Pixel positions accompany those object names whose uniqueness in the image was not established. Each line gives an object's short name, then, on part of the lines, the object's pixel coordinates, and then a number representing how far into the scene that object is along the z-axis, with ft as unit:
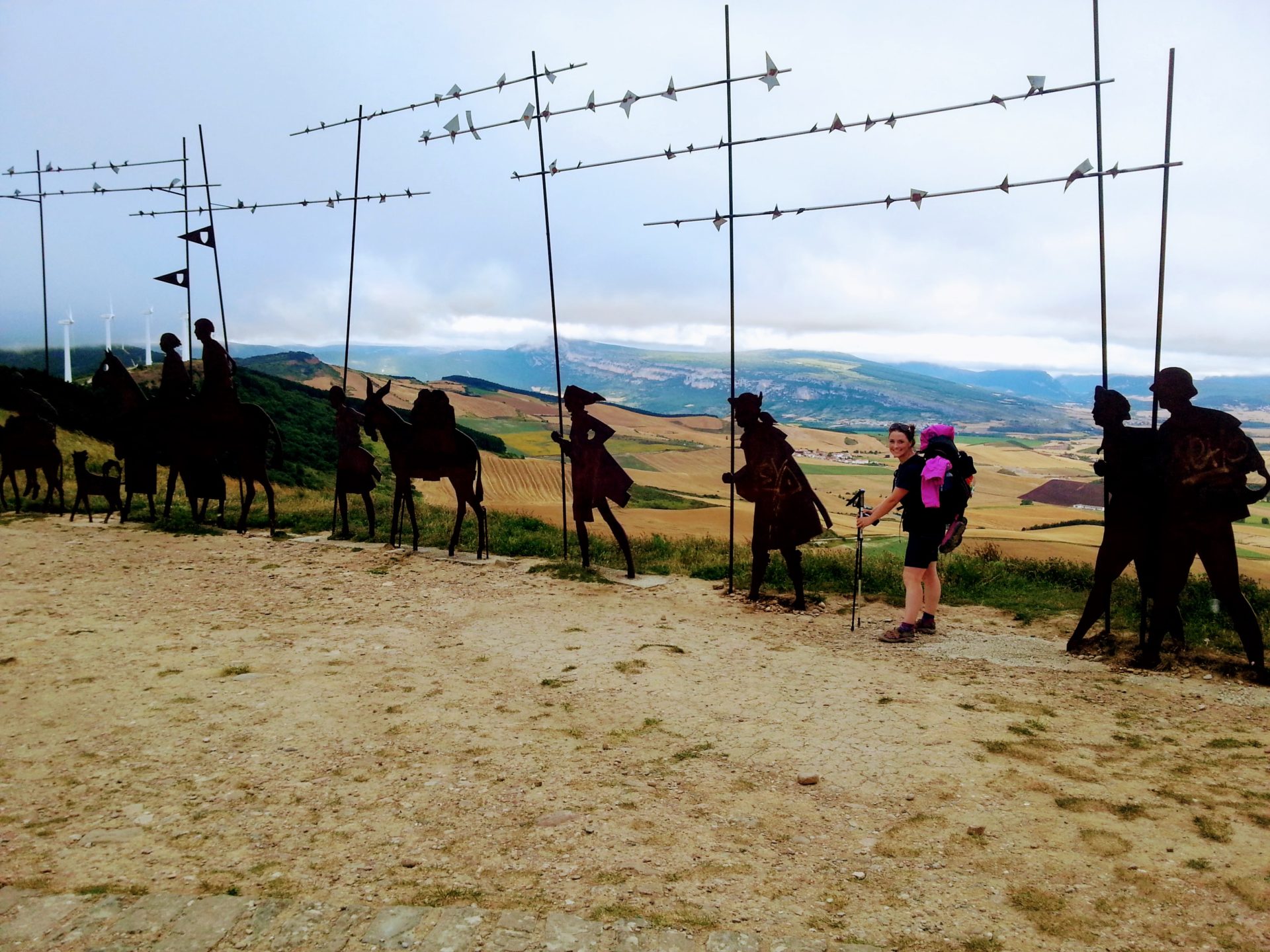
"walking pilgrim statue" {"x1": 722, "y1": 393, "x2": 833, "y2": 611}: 29.43
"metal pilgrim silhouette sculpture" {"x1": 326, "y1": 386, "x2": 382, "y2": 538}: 39.50
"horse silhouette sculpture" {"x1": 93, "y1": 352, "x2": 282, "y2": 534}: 41.09
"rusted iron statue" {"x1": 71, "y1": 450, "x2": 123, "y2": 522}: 43.29
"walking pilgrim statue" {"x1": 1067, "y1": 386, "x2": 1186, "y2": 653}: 22.91
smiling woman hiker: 25.16
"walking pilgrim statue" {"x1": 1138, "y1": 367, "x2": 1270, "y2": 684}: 21.52
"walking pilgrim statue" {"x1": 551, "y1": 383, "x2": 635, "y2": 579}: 33.22
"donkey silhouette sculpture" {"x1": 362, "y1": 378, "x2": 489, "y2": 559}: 36.99
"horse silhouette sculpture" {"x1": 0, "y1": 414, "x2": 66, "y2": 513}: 44.88
